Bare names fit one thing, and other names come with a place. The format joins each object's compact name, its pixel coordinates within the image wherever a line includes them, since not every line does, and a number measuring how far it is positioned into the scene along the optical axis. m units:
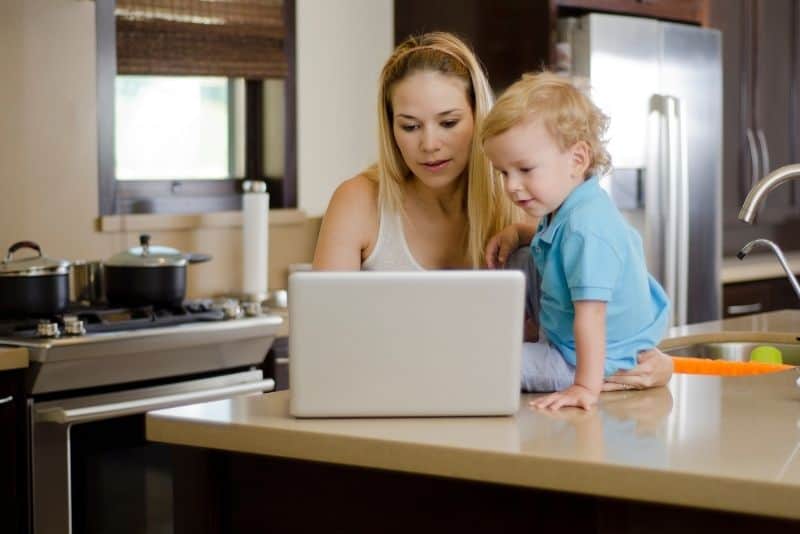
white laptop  1.61
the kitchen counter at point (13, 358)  2.86
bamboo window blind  3.79
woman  2.16
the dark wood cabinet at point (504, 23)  4.17
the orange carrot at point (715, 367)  2.42
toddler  1.81
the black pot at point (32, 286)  3.11
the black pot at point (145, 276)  3.37
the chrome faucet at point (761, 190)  1.96
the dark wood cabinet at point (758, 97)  5.30
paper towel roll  3.86
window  3.77
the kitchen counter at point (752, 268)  5.09
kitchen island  1.42
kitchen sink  2.86
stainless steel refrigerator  4.26
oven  2.95
